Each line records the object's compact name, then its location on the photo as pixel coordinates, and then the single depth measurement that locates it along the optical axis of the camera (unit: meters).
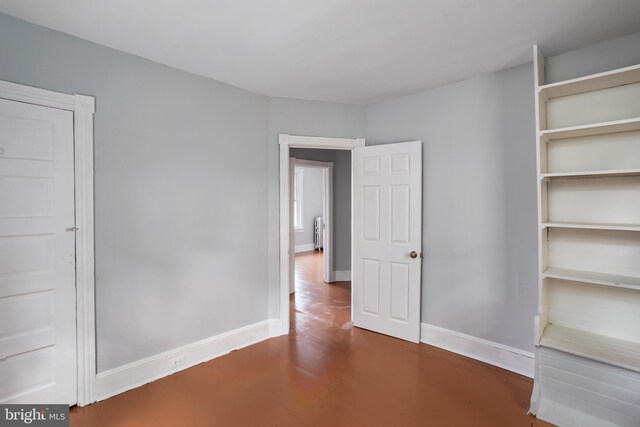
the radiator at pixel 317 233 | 9.12
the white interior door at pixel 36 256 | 1.89
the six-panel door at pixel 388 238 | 3.21
